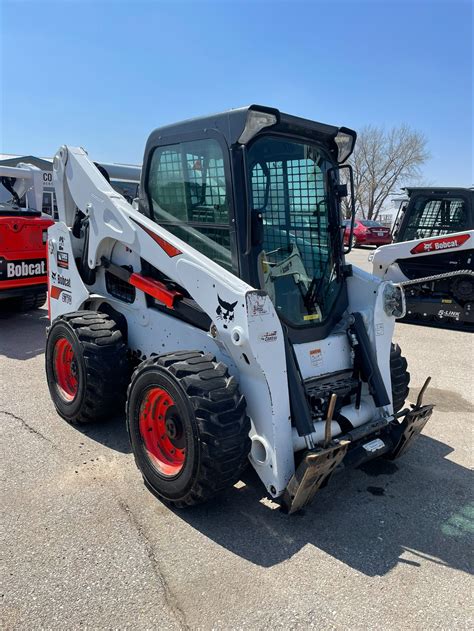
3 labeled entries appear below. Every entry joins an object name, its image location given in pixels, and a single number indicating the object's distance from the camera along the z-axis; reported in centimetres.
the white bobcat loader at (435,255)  842
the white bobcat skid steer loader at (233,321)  294
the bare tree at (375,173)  4706
